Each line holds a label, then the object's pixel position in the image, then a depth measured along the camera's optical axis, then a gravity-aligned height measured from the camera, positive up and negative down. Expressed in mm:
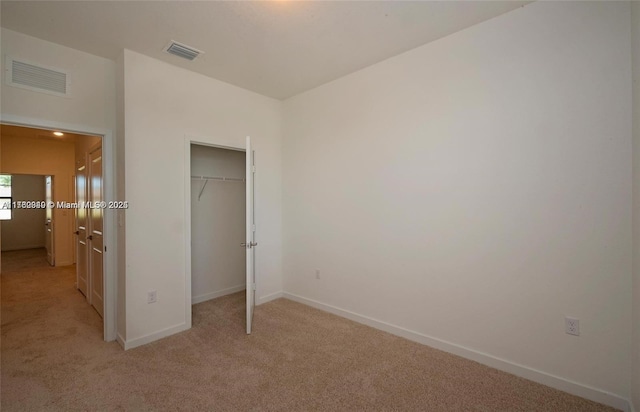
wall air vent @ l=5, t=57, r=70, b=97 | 2373 +1098
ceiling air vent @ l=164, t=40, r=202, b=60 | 2629 +1463
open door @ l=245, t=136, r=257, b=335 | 2924 -283
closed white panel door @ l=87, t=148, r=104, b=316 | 3286 -385
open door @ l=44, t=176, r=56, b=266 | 6266 -600
